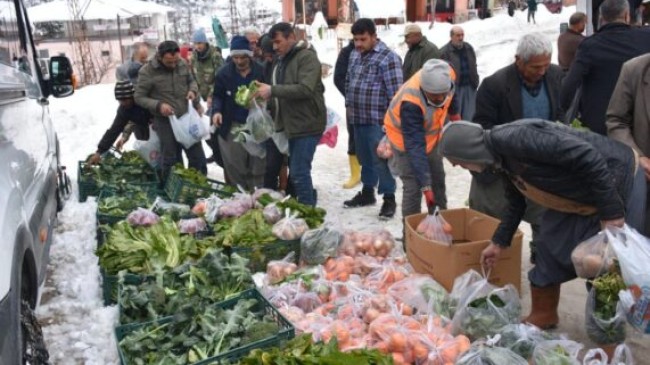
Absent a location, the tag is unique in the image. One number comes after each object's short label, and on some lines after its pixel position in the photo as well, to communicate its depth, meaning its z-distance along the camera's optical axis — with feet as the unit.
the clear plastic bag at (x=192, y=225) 17.53
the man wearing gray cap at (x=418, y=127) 15.08
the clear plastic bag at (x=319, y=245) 15.80
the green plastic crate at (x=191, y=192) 20.58
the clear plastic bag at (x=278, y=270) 14.99
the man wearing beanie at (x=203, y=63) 29.01
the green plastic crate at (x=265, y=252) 15.79
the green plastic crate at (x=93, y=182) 23.52
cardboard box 13.12
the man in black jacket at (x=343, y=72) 25.67
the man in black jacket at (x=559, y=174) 10.00
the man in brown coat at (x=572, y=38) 23.67
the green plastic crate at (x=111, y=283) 13.79
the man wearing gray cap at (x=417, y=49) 25.02
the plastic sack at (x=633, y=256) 9.39
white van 8.75
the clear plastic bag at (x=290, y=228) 16.30
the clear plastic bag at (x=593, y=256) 10.10
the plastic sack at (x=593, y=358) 9.74
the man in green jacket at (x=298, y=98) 19.22
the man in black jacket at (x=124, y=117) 23.47
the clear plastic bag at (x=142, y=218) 17.46
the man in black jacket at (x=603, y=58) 15.97
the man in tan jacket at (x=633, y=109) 12.33
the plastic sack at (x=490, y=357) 9.75
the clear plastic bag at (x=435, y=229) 14.01
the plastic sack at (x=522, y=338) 10.52
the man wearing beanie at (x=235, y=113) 21.99
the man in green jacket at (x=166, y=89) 22.49
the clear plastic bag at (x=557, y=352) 9.89
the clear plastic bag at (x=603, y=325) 10.48
